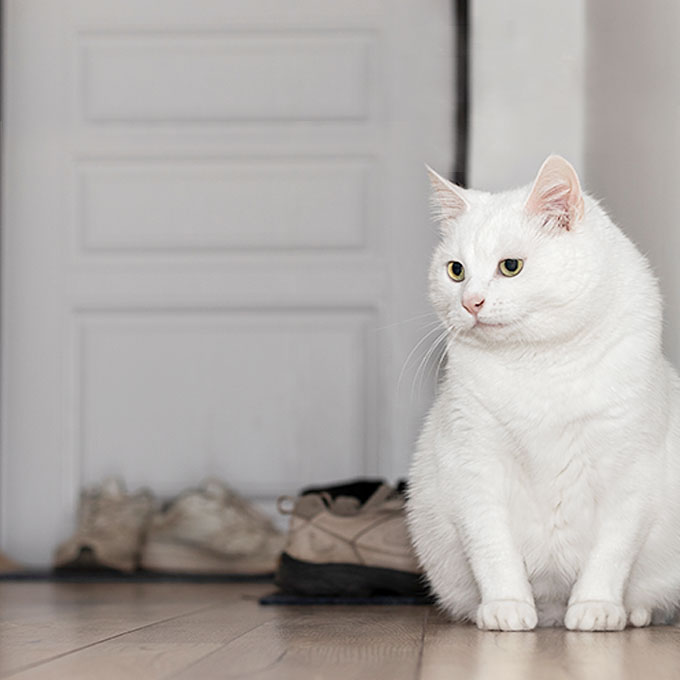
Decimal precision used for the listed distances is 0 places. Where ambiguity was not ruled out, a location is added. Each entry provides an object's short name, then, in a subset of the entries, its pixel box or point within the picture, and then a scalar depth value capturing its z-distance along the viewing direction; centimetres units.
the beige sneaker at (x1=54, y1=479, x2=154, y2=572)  213
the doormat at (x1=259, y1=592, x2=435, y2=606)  166
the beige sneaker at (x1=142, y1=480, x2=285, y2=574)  213
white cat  137
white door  235
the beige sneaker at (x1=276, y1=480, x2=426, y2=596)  168
